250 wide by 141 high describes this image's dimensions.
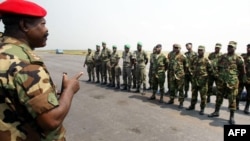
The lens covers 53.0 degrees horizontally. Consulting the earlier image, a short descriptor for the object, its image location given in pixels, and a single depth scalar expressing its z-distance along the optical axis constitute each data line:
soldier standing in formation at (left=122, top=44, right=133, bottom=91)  11.03
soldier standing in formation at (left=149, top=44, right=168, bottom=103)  9.12
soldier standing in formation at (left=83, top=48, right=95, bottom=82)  13.51
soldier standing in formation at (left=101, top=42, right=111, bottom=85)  12.25
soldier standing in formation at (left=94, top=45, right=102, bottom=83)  12.95
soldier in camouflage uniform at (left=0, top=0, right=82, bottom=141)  1.42
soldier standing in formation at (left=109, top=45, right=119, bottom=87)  11.73
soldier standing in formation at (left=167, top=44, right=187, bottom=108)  8.49
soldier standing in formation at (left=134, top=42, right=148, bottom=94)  10.62
